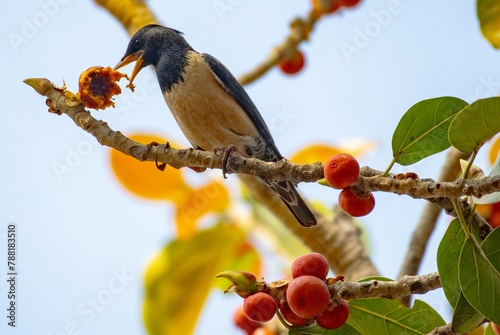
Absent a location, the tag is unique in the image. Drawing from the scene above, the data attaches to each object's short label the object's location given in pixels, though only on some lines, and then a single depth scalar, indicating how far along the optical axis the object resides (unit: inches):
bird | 201.3
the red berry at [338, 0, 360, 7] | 203.9
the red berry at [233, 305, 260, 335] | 190.7
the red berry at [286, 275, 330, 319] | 187.1
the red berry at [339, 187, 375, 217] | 188.1
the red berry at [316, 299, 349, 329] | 187.9
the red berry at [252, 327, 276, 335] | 195.0
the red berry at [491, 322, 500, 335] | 188.9
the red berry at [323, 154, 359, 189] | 187.6
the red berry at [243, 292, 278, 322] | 187.5
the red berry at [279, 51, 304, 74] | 204.3
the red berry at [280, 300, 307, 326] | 188.4
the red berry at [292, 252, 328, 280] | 188.3
